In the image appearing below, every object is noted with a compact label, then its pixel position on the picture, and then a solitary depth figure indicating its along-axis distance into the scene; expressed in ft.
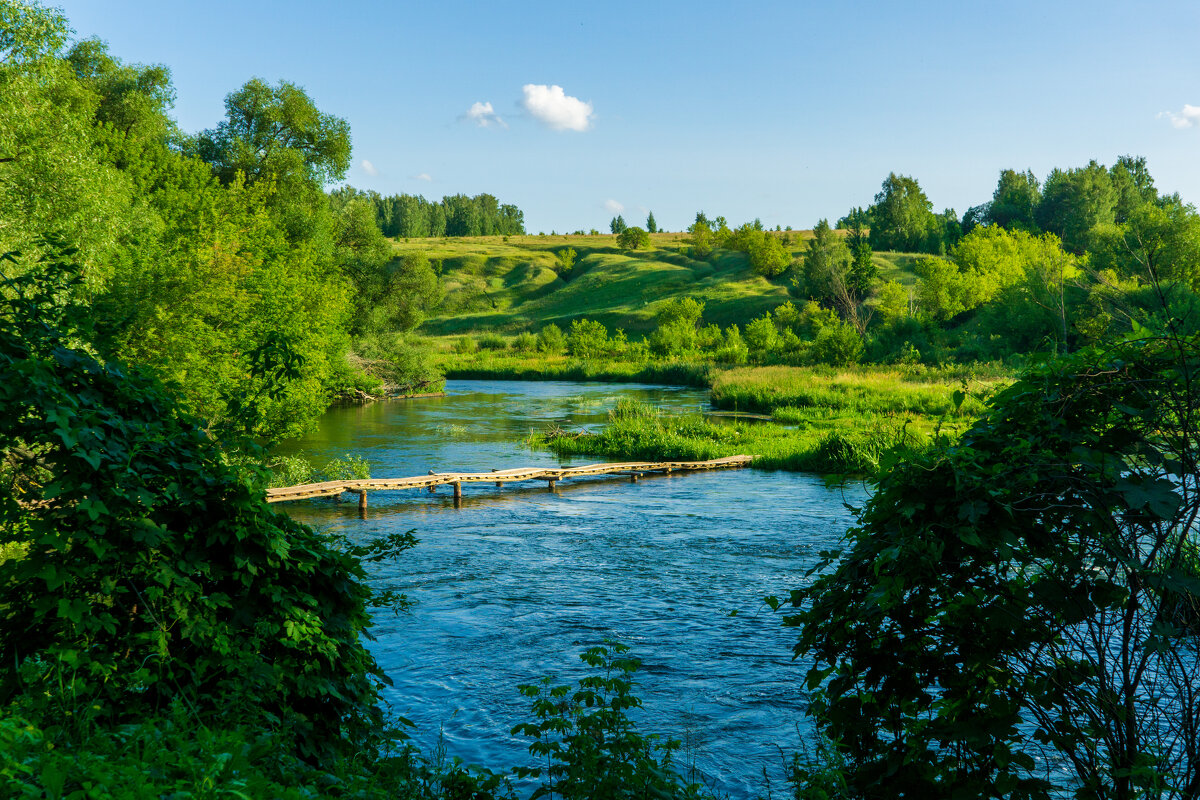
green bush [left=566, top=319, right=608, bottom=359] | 292.36
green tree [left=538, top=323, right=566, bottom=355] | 305.32
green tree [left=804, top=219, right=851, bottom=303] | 304.61
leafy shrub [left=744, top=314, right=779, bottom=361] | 250.98
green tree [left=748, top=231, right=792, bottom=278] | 412.98
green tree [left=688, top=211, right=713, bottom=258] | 515.50
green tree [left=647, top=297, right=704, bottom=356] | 277.03
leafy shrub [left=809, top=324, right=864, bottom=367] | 197.57
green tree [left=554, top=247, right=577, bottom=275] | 540.11
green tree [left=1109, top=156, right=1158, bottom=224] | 371.35
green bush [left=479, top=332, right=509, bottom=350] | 323.37
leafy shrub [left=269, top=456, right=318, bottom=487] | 80.98
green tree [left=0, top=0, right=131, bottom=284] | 67.72
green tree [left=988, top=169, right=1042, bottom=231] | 392.92
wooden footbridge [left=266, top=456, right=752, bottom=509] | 71.67
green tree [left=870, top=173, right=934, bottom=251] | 408.05
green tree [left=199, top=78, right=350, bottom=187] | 138.82
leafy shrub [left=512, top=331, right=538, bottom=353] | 309.22
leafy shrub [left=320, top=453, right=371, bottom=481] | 84.94
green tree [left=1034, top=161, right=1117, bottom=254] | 343.87
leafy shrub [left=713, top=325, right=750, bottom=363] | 239.71
